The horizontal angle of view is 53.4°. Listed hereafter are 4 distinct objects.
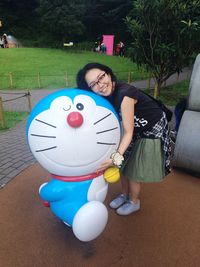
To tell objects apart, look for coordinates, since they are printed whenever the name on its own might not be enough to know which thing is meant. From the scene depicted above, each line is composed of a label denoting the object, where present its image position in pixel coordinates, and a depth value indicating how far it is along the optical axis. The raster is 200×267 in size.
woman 1.73
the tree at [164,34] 6.53
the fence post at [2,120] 4.68
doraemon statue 1.59
